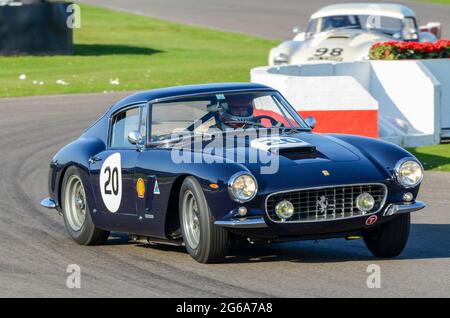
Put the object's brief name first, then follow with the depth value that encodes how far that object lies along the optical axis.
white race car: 21.80
